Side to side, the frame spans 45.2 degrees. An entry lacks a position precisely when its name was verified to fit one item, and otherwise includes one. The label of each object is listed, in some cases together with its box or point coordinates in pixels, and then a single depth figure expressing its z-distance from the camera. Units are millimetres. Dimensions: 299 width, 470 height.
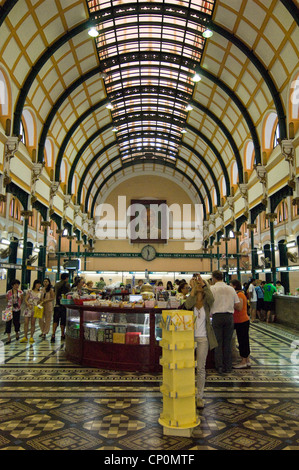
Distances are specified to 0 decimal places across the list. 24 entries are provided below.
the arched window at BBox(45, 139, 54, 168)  18153
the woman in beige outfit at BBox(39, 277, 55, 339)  8992
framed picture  33344
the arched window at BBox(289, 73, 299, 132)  12582
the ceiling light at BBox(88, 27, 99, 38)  13555
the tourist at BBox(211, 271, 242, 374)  5957
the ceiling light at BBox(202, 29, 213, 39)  13743
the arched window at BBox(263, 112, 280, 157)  15695
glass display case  6137
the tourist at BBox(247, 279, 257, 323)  13467
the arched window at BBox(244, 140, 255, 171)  19000
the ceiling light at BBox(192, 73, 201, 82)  17125
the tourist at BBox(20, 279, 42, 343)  8684
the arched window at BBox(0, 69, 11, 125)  12016
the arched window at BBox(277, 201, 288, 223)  17641
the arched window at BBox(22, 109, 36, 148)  15150
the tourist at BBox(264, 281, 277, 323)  12961
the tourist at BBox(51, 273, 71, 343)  8844
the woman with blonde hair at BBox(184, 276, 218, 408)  4403
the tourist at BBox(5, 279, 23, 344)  8336
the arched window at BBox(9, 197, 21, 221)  17719
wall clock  32188
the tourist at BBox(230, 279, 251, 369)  6414
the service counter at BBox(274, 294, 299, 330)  11227
